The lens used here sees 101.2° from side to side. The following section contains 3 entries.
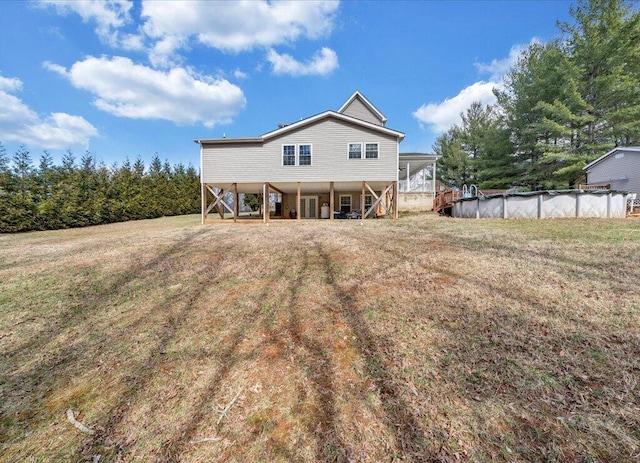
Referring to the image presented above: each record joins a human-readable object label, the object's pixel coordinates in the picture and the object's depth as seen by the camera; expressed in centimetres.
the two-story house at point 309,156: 1409
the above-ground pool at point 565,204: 1077
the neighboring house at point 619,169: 1456
